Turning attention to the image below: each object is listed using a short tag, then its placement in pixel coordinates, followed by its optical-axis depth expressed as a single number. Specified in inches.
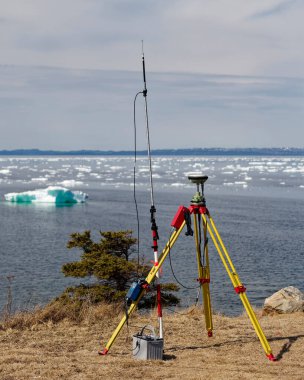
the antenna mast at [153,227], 295.7
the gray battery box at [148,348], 286.7
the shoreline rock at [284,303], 441.4
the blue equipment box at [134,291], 296.7
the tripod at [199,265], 291.7
